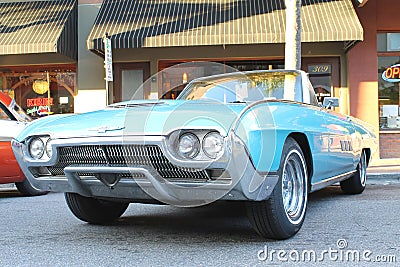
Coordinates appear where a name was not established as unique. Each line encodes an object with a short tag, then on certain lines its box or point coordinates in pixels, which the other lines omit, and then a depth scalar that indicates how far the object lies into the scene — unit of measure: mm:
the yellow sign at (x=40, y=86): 13312
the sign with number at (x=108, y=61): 8883
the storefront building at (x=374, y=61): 12094
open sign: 12445
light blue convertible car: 3375
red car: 6953
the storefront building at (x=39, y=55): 11430
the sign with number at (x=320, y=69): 12562
